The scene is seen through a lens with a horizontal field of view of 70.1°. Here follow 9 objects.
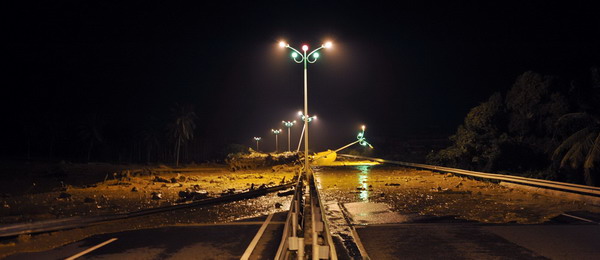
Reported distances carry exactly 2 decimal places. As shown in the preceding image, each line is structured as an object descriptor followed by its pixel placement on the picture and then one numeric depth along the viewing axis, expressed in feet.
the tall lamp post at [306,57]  78.46
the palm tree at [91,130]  302.86
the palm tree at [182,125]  276.82
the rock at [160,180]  87.23
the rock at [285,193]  58.98
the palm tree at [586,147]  61.62
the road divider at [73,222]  30.83
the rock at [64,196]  57.52
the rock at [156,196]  56.05
